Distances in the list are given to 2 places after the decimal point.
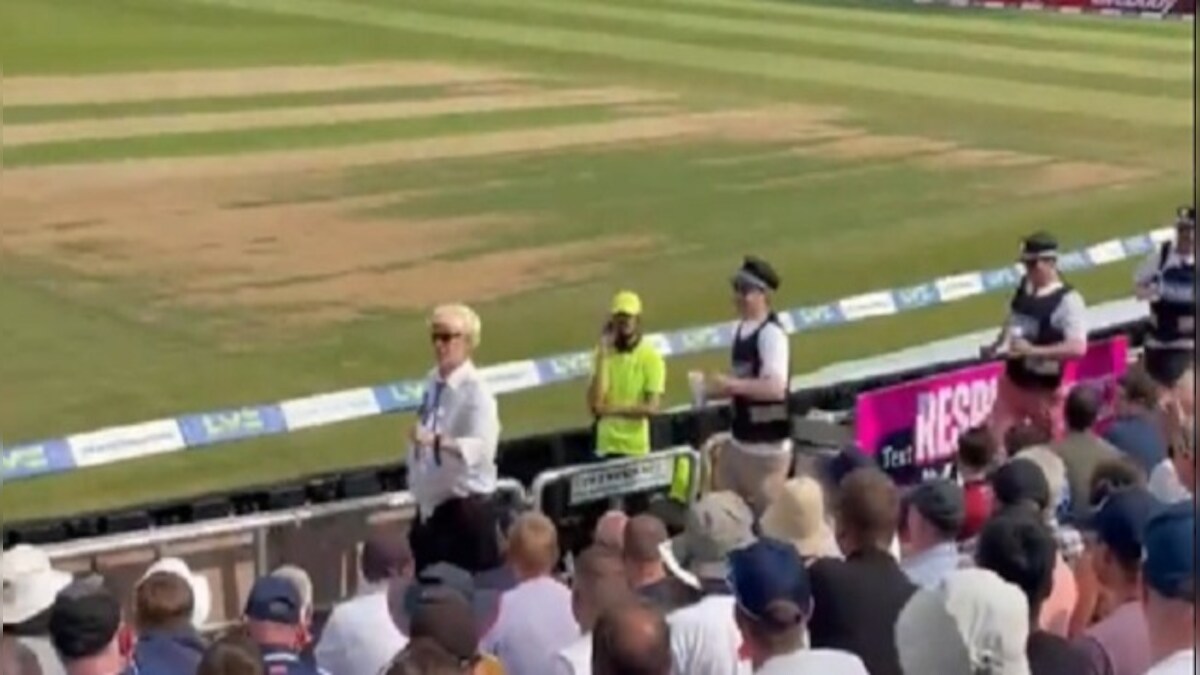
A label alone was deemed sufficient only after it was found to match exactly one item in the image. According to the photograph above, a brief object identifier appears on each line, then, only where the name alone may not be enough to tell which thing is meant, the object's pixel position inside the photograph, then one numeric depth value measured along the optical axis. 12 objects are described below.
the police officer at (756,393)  10.94
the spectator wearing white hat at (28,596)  6.51
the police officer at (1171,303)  12.58
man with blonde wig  9.34
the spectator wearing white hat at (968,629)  5.77
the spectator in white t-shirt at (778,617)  5.43
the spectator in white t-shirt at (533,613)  6.82
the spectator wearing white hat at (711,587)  6.10
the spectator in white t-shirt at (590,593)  6.19
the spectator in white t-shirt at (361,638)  6.79
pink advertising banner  12.18
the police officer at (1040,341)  12.05
